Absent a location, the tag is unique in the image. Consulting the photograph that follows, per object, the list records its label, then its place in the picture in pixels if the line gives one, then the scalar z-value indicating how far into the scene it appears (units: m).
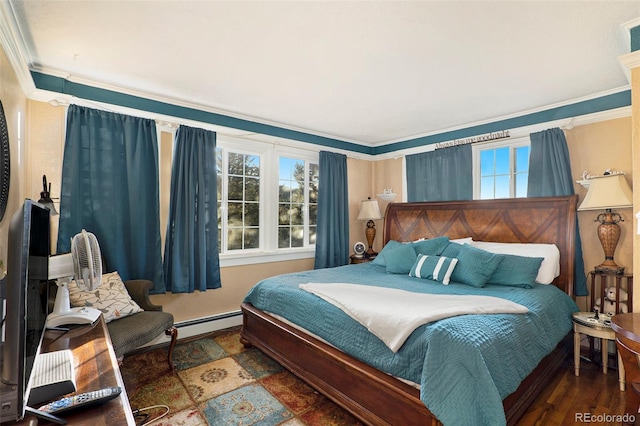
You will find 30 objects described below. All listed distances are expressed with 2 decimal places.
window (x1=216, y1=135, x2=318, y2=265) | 3.79
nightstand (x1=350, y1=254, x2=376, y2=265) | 4.63
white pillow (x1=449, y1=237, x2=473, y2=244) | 3.63
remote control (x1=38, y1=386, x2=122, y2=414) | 0.93
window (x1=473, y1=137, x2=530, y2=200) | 3.67
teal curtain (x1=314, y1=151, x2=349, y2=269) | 4.47
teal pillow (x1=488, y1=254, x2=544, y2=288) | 2.78
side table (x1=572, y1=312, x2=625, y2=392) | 2.41
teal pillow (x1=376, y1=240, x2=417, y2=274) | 3.48
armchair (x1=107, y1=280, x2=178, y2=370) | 2.23
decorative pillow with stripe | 3.05
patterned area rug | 2.08
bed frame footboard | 1.72
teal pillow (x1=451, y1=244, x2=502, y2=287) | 2.89
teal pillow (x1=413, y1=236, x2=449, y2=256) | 3.55
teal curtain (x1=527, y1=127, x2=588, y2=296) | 3.11
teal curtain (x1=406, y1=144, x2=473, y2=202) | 4.03
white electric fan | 1.74
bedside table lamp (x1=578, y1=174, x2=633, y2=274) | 2.70
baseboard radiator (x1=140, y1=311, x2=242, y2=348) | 3.35
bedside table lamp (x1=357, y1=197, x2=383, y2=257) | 4.73
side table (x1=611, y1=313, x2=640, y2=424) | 1.64
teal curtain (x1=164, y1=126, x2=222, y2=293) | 3.26
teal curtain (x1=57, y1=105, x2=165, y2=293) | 2.73
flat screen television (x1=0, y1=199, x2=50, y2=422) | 0.75
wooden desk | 0.93
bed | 1.58
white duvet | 1.82
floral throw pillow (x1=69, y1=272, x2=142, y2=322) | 2.41
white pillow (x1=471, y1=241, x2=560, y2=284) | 2.95
